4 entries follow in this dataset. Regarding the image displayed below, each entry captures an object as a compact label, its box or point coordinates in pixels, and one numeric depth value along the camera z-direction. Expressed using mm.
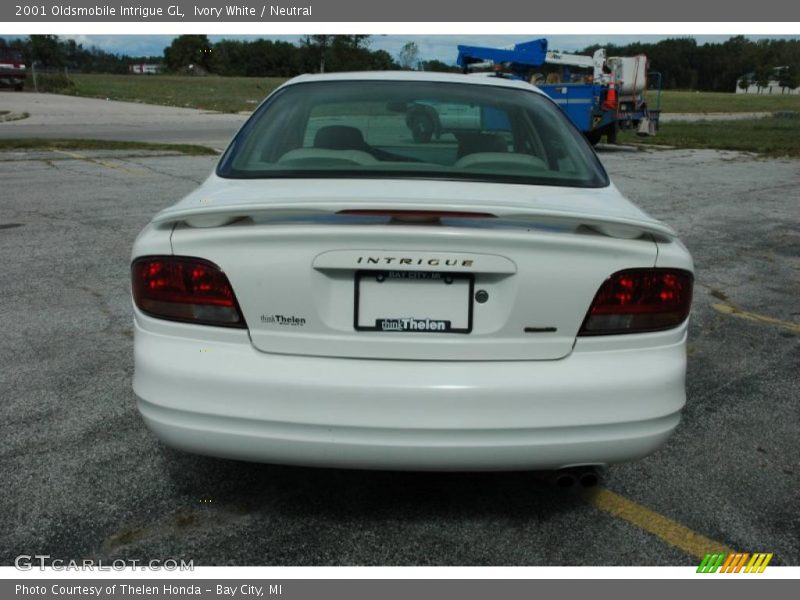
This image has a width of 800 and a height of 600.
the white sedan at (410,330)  2293
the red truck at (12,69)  42844
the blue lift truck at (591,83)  19109
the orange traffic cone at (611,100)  19297
